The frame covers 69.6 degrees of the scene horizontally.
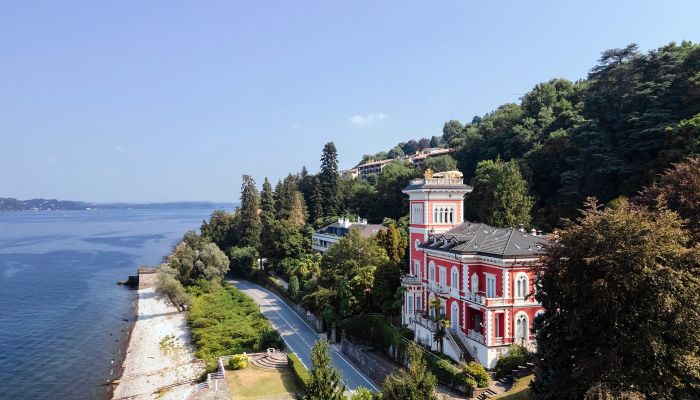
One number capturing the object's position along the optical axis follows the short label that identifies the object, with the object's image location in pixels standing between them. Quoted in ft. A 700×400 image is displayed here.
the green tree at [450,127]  562.54
